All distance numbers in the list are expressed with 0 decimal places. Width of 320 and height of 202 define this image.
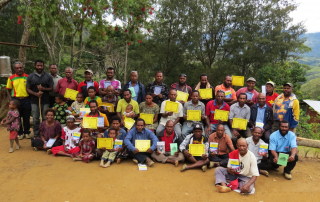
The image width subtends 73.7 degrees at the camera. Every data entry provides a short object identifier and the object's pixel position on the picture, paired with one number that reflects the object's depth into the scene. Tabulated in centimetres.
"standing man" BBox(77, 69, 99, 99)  633
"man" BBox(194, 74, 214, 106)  633
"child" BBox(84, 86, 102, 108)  590
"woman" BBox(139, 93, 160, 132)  589
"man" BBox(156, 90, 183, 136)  577
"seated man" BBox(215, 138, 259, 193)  401
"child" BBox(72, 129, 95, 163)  522
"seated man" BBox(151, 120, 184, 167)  524
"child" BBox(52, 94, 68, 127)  602
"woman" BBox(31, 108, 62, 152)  569
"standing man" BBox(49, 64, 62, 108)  642
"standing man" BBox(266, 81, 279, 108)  594
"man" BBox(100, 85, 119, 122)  602
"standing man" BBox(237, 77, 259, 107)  601
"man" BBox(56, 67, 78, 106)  622
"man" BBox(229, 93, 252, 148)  556
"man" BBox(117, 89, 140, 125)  580
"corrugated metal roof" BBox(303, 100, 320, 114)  762
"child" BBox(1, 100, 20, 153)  557
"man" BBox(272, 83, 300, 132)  535
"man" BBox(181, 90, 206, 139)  584
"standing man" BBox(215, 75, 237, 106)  611
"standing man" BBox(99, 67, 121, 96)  617
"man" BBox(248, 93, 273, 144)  552
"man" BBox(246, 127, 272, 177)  484
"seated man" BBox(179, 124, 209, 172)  495
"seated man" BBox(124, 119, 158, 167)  506
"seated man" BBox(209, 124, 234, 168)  505
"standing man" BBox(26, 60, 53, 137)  602
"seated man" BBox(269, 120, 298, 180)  478
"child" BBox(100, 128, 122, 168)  500
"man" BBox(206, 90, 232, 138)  572
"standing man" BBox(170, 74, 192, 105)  633
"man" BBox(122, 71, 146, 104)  622
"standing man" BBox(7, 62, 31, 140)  610
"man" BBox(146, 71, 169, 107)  627
